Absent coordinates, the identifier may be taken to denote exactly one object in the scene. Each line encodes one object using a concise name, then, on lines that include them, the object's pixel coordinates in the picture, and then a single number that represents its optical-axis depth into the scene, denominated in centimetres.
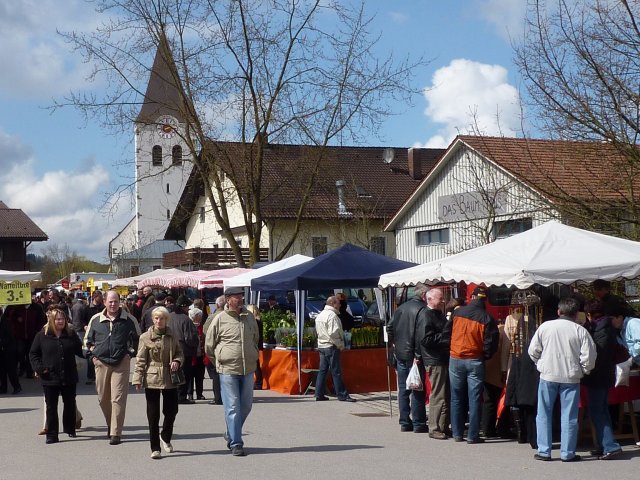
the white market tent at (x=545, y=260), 1060
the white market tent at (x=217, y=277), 2444
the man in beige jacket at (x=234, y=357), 1022
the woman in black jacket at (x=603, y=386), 985
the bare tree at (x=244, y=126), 2680
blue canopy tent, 1673
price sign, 1752
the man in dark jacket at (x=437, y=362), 1137
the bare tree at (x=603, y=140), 1484
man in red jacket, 1074
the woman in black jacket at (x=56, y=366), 1139
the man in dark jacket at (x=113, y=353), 1119
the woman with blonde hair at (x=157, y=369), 1018
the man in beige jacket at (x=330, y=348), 1577
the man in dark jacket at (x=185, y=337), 1498
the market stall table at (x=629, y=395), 1070
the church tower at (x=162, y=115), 2733
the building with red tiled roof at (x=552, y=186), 1570
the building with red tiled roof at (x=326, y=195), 2903
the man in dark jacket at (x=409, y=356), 1183
